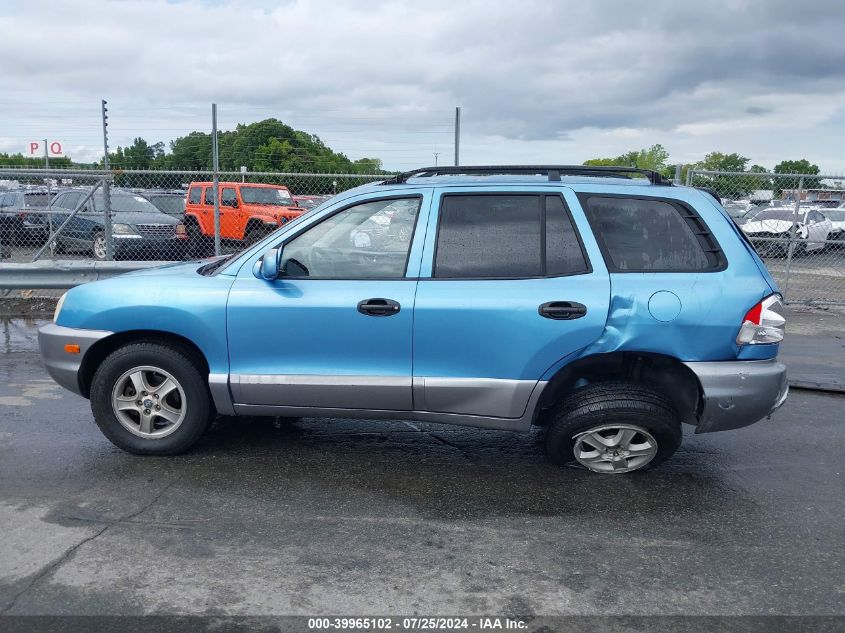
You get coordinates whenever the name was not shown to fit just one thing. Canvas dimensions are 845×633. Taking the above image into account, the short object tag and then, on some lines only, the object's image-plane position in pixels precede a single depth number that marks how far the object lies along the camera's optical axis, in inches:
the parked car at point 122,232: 454.9
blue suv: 165.2
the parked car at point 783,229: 443.5
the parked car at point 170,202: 606.4
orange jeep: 633.6
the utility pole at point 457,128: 429.4
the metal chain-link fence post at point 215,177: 399.9
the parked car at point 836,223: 459.8
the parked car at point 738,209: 499.4
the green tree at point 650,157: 3695.9
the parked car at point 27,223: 466.6
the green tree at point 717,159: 3509.4
